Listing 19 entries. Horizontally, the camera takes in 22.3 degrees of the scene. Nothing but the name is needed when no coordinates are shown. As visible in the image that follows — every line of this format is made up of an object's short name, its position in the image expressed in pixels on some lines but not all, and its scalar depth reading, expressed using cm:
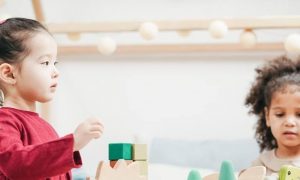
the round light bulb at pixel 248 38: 283
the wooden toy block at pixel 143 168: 167
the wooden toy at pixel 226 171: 156
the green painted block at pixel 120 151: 168
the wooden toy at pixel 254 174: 157
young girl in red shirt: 166
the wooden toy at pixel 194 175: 159
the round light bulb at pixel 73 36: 299
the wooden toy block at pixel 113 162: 167
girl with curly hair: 228
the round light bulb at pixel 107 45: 290
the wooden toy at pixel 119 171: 157
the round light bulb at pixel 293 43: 269
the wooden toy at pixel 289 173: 163
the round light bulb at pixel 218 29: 276
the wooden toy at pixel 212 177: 165
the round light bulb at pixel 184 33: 289
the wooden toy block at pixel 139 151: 169
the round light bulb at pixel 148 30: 281
